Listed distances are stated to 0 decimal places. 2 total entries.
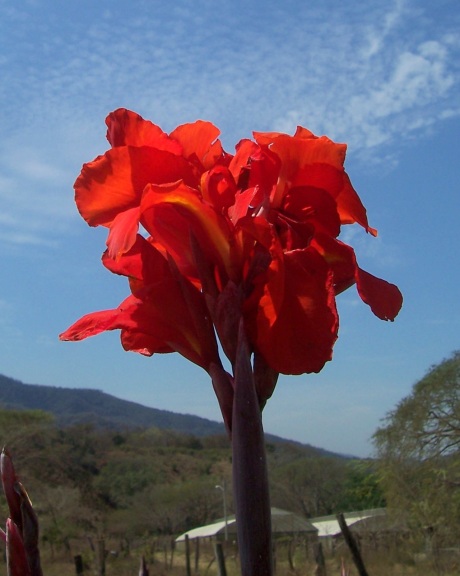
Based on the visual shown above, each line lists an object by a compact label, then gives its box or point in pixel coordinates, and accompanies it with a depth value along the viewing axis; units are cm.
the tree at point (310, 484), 3788
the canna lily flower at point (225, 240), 57
